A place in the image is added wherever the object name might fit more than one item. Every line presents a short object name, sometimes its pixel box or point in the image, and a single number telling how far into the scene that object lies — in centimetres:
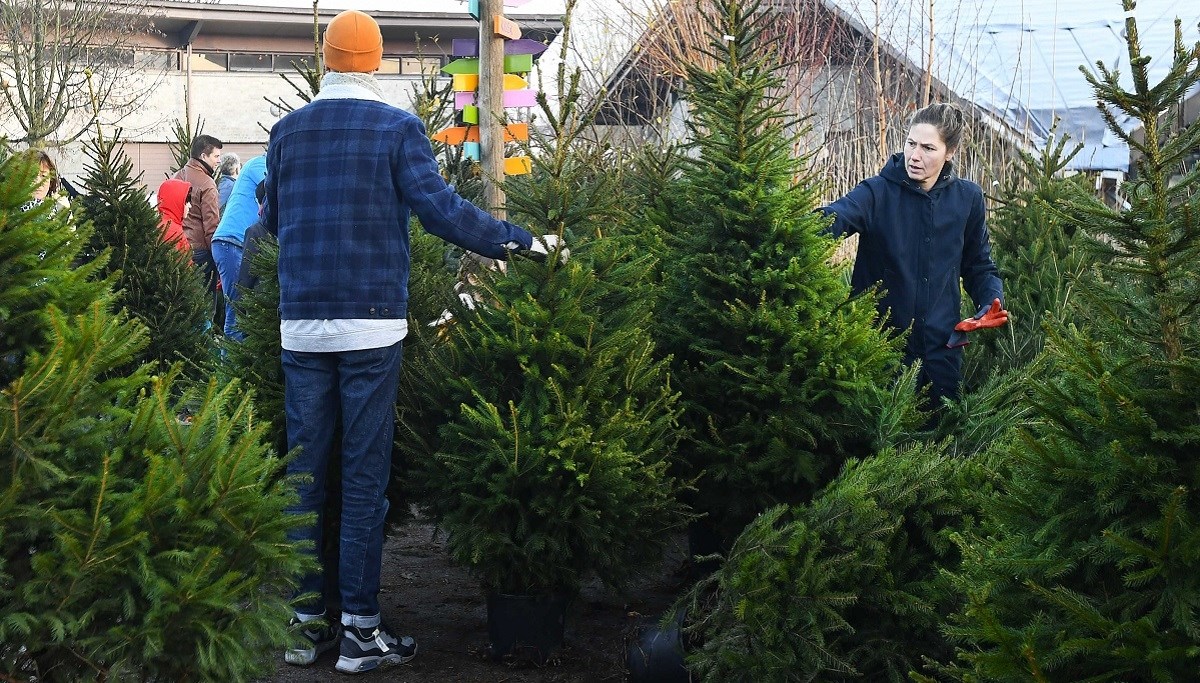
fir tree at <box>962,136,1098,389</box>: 582
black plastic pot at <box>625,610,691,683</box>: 401
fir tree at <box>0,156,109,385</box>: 249
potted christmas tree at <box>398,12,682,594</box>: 415
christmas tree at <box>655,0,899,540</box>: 471
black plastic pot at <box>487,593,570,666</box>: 446
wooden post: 627
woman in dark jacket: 520
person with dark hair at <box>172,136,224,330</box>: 983
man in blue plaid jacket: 421
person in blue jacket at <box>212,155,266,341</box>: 800
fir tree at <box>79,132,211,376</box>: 748
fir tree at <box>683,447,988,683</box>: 329
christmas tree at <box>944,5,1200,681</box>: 203
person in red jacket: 979
